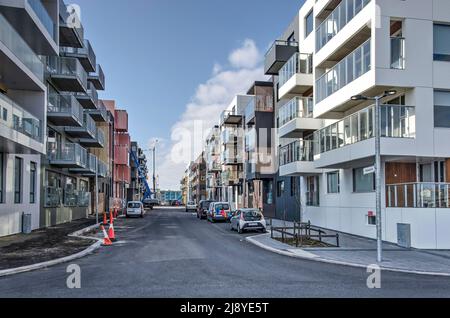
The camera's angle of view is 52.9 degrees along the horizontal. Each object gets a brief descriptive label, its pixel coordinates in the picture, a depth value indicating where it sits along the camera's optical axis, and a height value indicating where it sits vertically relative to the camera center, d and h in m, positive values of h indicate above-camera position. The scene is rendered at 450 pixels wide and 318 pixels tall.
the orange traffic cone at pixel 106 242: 17.31 -2.26
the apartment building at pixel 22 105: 17.67 +3.68
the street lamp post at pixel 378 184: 13.02 -0.03
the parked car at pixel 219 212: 33.88 -2.18
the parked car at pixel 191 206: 62.62 -3.24
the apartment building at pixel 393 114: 17.15 +2.77
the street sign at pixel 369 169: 14.14 +0.43
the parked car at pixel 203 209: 39.79 -2.30
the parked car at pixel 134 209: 41.69 -2.42
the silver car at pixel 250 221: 23.20 -1.96
